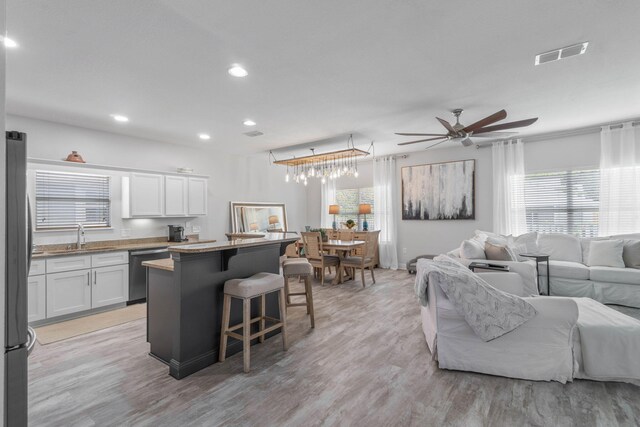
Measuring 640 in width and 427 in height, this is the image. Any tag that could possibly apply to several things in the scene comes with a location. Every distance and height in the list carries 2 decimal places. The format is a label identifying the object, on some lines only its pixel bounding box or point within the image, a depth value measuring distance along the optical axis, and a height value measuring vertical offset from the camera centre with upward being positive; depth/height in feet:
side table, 14.46 -2.09
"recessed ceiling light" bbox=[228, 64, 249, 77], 9.14 +4.46
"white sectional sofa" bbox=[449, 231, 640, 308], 13.33 -2.54
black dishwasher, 15.02 -2.58
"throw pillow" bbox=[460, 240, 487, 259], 14.17 -1.59
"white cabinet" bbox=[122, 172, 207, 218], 15.94 +1.31
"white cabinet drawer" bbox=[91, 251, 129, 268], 13.84 -1.77
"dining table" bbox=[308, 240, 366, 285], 18.09 -1.78
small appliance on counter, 17.43 -0.77
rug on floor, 11.29 -4.15
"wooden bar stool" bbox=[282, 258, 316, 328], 12.03 -2.10
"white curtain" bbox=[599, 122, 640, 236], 15.33 +1.73
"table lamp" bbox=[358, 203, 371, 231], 23.17 +0.53
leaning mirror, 21.81 +0.10
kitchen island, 8.45 -2.41
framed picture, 20.52 +1.79
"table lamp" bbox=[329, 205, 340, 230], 24.39 +0.59
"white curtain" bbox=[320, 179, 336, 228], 26.45 +1.50
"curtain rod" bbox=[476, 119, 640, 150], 15.76 +4.53
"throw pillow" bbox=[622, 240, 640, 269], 13.64 -1.74
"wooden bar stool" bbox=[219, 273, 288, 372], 8.65 -2.41
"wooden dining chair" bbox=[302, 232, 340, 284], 18.40 -2.17
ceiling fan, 11.50 +3.50
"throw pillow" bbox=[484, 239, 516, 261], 14.01 -1.68
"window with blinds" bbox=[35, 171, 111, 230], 13.88 +0.97
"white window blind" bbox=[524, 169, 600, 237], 16.98 +0.77
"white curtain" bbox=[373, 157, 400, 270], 23.47 +0.77
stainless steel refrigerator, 3.69 -0.77
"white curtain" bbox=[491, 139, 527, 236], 18.63 +1.66
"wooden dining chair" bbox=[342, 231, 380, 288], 18.24 -2.51
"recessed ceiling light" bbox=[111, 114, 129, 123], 13.25 +4.45
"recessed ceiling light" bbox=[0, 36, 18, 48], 7.56 +4.38
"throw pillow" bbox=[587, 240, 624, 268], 14.06 -1.79
